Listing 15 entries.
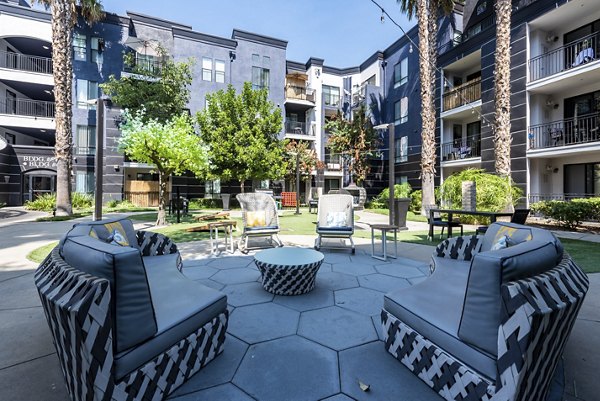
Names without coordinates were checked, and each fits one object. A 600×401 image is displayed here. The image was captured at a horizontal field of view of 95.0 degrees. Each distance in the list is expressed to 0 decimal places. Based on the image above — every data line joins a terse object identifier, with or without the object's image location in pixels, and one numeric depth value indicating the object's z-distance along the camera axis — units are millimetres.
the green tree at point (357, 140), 22109
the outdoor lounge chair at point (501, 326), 1388
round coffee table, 3635
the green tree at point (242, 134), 17031
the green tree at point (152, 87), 18062
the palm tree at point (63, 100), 12500
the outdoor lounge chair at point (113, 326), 1458
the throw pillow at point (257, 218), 6770
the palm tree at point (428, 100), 13977
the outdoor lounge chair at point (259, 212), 6677
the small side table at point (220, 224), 6009
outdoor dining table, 6316
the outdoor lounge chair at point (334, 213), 6496
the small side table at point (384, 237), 5547
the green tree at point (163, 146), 9227
